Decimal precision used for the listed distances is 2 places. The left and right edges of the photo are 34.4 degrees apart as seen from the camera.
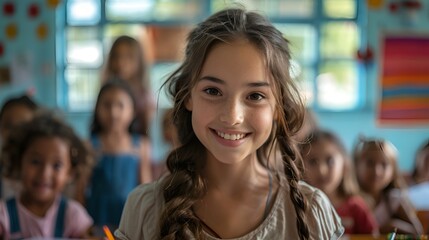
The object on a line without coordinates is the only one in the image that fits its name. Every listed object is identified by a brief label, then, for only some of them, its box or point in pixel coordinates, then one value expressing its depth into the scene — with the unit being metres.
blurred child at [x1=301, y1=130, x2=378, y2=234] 2.50
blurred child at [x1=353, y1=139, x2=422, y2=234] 2.76
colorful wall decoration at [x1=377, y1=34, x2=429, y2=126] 5.46
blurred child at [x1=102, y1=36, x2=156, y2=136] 3.69
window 5.50
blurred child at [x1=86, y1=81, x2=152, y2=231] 3.19
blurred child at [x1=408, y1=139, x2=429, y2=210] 2.95
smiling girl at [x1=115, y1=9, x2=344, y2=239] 1.25
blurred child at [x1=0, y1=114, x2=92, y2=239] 2.19
